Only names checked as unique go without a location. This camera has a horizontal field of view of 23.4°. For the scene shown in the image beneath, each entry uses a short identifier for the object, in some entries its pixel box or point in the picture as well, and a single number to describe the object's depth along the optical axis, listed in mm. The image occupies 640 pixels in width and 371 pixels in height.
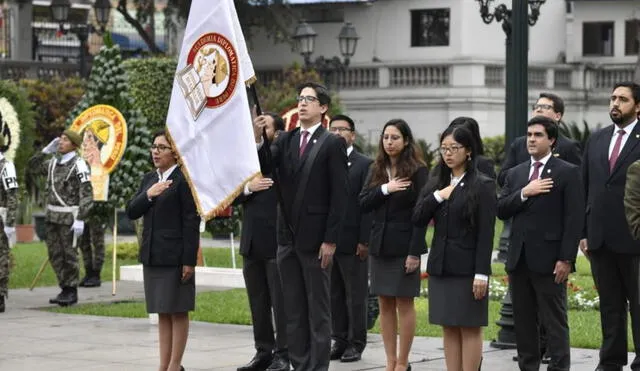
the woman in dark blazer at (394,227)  12328
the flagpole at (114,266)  19734
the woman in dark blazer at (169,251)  11961
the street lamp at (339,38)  35156
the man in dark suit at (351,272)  13672
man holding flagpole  11867
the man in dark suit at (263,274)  12891
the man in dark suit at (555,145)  12820
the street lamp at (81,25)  33812
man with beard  11883
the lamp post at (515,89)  14125
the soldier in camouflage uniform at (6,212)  17422
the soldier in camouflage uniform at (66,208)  18348
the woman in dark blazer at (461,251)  10922
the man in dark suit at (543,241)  11680
